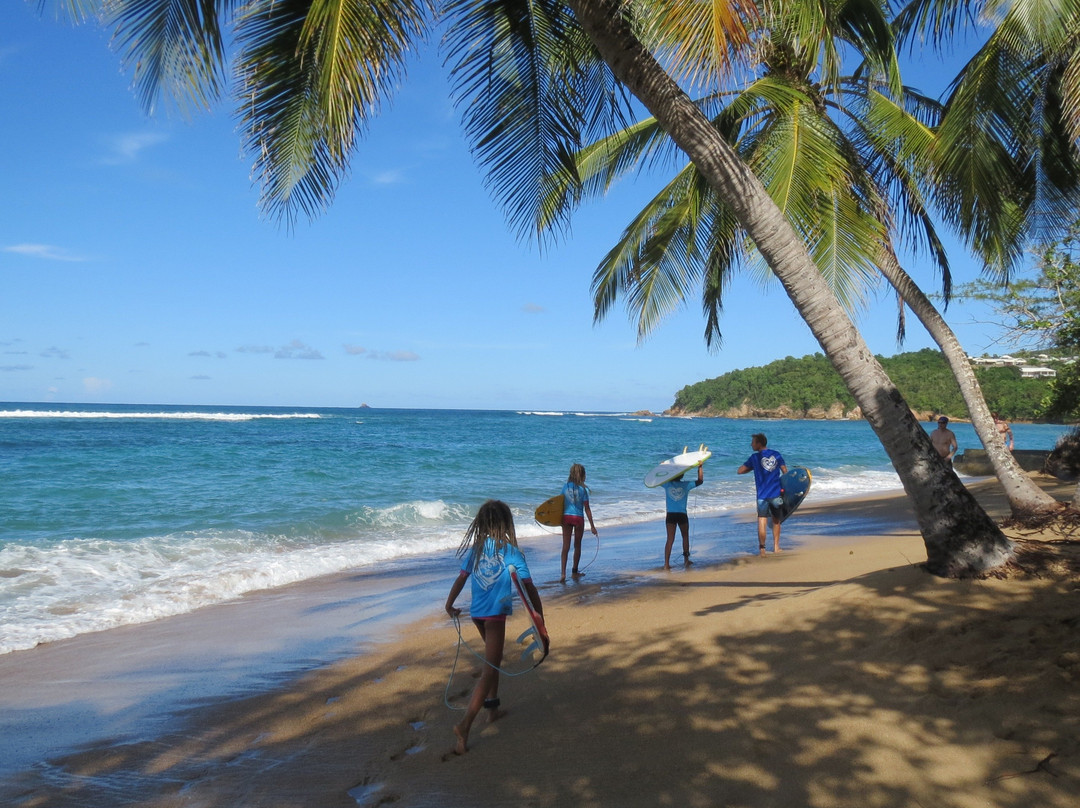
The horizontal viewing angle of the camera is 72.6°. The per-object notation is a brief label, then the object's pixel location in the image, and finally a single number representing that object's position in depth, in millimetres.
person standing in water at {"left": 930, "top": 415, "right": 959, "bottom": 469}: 10876
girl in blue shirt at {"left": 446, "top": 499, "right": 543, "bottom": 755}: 4199
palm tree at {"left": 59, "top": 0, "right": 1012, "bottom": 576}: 4457
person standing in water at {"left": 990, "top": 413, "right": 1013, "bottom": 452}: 12297
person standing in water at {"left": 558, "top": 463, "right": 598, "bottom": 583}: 8859
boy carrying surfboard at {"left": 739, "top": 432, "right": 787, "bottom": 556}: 9320
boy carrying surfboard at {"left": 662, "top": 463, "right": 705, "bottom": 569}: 8984
